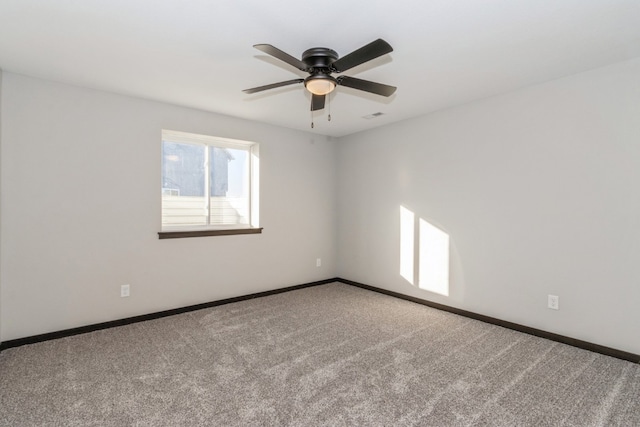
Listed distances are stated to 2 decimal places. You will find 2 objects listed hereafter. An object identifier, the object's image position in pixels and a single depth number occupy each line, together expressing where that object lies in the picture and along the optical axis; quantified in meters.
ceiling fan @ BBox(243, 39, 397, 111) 1.87
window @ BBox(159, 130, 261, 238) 3.73
